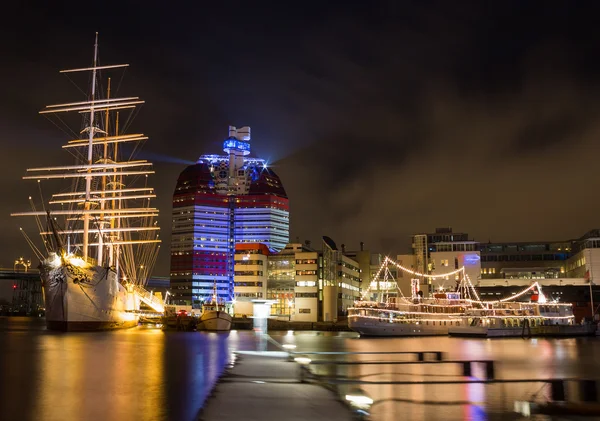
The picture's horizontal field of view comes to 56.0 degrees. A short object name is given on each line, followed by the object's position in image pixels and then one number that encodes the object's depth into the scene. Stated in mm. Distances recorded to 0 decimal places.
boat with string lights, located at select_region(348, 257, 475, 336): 82312
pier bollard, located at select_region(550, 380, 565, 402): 22750
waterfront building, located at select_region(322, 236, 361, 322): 123375
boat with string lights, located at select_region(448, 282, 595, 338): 82500
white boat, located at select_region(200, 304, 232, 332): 93500
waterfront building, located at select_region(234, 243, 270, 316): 135375
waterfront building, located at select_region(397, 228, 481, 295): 124812
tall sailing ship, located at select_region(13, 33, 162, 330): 78750
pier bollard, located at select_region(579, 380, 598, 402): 23347
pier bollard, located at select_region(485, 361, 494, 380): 29562
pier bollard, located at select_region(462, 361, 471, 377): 30283
